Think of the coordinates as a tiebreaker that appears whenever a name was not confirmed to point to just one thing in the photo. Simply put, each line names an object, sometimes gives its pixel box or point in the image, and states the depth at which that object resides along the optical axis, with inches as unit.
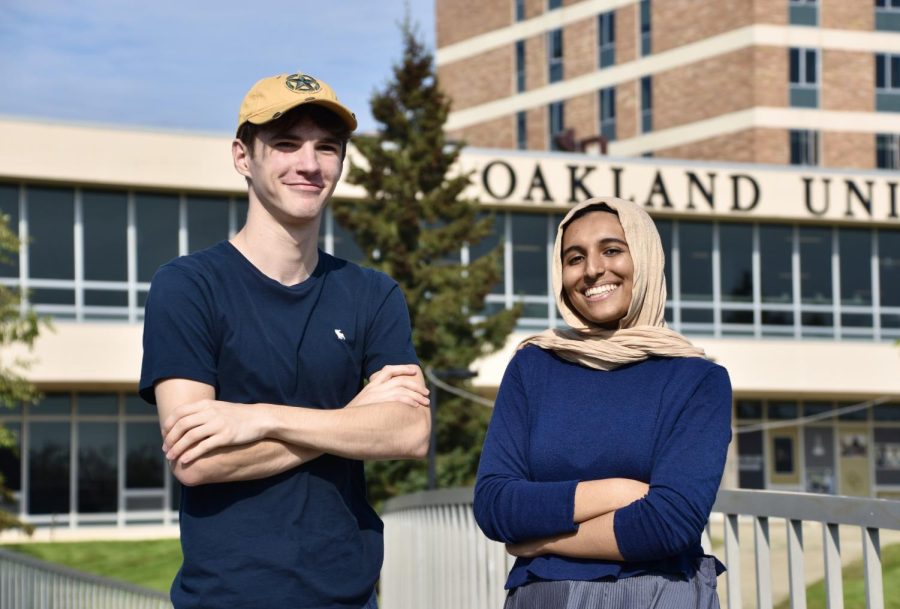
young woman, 137.3
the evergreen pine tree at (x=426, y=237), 1008.9
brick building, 1679.4
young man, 130.7
